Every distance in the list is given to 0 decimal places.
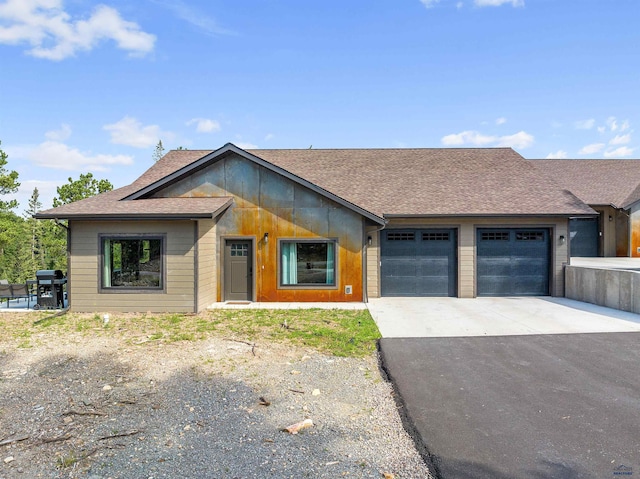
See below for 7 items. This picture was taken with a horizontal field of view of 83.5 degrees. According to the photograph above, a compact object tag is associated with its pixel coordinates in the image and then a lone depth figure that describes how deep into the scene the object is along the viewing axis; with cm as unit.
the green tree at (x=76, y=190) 2998
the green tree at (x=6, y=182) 2752
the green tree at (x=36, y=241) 4603
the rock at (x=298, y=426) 374
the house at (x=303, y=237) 984
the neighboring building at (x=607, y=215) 1909
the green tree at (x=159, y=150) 5572
